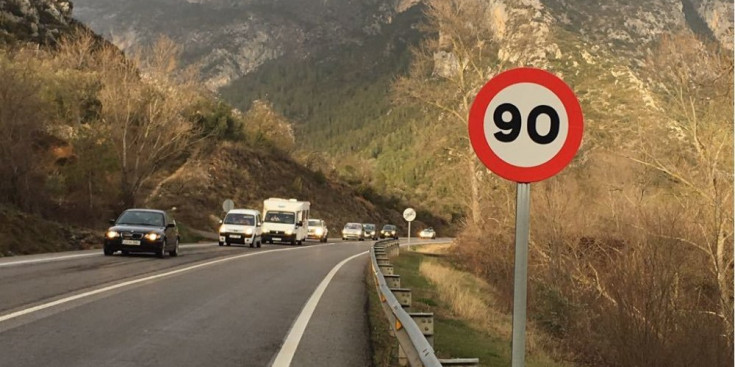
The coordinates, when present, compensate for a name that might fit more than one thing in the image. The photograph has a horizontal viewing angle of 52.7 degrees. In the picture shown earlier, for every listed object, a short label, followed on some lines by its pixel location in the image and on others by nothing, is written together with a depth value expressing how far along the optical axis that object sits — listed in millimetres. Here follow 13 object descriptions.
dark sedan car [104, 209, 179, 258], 22672
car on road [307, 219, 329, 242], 55469
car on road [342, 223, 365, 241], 64688
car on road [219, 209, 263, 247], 36625
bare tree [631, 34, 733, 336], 19094
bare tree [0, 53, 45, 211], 30125
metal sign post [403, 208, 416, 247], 40281
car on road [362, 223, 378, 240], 70125
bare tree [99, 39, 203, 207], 39188
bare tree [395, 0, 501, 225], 36197
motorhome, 44594
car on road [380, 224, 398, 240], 73000
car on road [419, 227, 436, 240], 79562
